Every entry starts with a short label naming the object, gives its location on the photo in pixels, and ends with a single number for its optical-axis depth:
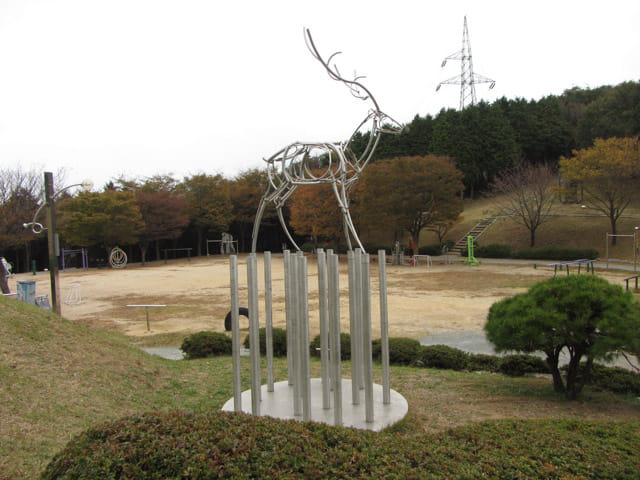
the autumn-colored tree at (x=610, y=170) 29.17
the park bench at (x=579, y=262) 22.15
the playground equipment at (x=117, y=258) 37.47
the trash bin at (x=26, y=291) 13.09
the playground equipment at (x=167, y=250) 42.09
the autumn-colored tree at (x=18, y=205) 23.12
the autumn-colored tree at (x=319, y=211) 33.81
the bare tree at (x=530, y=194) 35.06
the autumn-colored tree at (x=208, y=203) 44.28
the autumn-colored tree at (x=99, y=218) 35.62
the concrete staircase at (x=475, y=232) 36.78
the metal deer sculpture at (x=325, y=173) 5.91
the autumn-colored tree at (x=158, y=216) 40.00
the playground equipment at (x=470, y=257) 30.17
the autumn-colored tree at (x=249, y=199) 45.69
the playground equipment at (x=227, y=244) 45.78
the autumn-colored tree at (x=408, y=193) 32.03
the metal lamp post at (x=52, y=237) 11.59
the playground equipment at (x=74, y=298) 18.58
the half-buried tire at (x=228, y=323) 11.00
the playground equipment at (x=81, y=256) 37.62
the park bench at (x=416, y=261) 29.70
